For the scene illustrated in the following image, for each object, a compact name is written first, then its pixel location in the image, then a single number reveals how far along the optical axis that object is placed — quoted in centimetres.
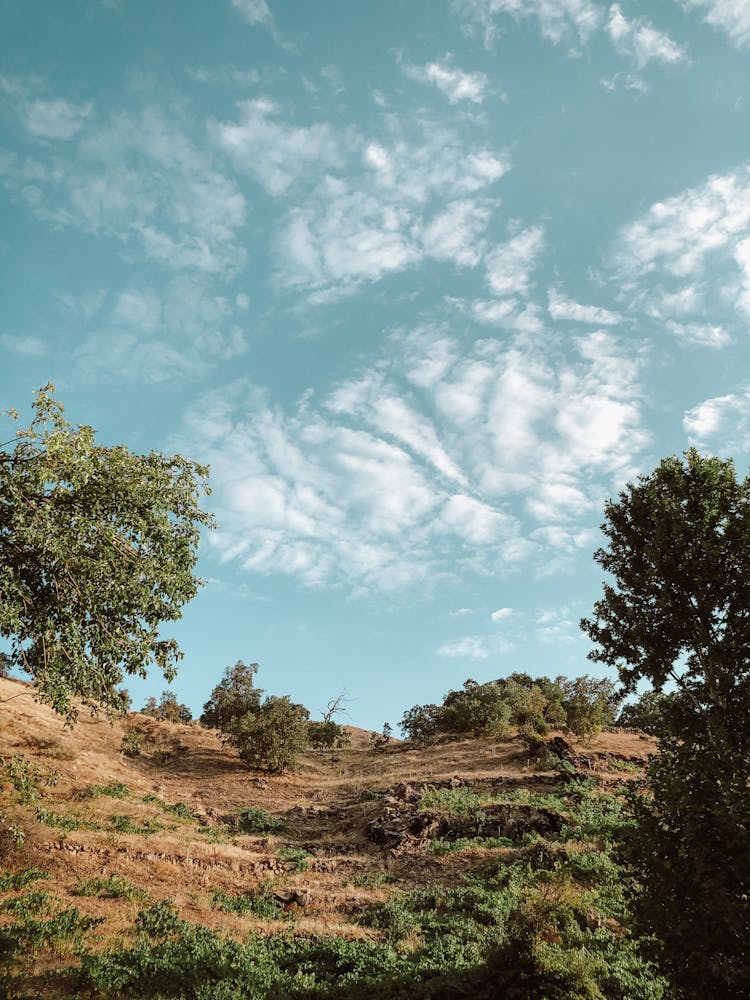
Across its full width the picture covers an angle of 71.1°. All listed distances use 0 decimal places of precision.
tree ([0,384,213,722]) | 1144
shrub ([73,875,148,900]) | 1606
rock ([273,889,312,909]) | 1875
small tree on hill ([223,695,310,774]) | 4256
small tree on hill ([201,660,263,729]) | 5461
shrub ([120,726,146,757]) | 4169
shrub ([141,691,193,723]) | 6756
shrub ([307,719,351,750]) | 6512
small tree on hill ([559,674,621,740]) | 4747
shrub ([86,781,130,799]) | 2598
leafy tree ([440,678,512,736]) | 5303
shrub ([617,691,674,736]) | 1226
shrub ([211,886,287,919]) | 1755
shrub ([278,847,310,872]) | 2325
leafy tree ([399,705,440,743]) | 6316
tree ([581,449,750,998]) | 901
